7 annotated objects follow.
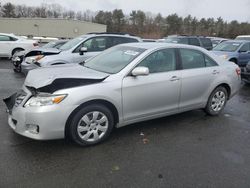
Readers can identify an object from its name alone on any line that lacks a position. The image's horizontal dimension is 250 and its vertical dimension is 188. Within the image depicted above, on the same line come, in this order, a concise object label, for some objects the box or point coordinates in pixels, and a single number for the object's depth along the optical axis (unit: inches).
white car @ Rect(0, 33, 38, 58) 534.3
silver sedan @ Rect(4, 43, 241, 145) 131.8
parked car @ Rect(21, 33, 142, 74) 298.8
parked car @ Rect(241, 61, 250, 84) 331.3
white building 1876.2
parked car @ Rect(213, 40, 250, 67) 431.2
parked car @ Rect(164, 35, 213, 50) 549.0
